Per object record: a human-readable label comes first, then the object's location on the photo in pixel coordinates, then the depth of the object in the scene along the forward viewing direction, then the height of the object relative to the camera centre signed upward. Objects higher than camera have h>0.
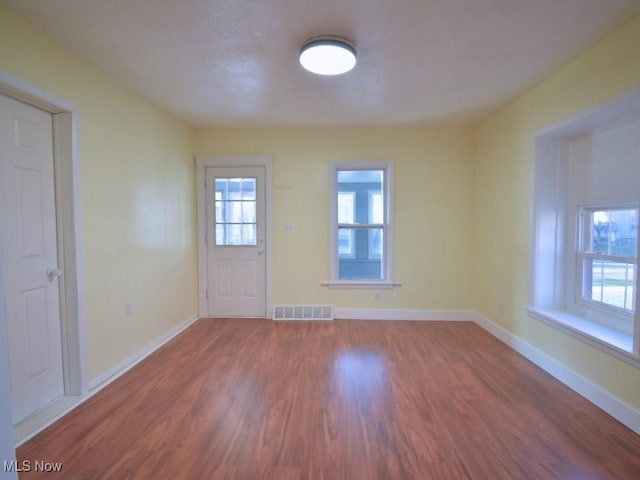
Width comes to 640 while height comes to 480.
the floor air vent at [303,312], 3.89 -1.12
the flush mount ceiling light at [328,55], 1.94 +1.15
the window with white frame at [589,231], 2.10 -0.04
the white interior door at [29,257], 1.78 -0.20
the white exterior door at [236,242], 3.91 -0.21
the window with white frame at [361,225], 3.88 +0.01
